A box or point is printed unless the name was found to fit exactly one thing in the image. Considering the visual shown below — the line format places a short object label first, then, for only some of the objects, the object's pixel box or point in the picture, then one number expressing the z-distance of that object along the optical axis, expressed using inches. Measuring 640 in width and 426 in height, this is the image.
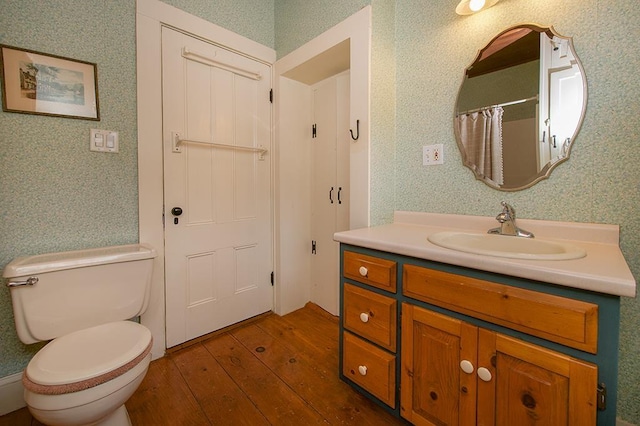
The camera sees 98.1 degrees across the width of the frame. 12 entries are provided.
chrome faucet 49.2
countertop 28.5
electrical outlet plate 62.1
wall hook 65.6
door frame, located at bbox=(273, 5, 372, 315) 64.9
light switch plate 58.6
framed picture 51.1
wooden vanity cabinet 29.0
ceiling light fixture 52.3
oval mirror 46.6
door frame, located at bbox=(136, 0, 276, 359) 63.5
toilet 36.6
